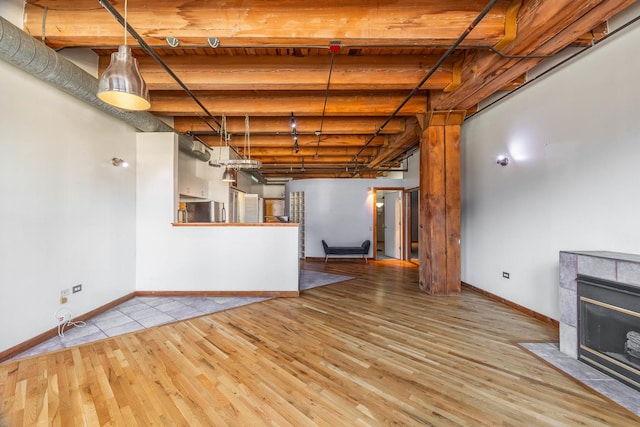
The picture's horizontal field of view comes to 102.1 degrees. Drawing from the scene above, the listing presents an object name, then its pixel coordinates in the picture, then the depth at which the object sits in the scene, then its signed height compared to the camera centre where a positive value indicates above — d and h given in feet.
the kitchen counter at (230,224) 14.70 -0.43
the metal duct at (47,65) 7.22 +4.85
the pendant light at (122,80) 5.69 +3.06
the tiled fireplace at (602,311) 6.89 -2.79
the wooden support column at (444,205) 14.69 +0.64
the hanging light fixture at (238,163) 12.80 +2.70
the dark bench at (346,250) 25.32 -3.30
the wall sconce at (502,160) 13.26 +2.91
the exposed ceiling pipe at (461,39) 6.84 +5.49
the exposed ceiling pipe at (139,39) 6.38 +5.28
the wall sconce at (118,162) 12.78 +2.76
